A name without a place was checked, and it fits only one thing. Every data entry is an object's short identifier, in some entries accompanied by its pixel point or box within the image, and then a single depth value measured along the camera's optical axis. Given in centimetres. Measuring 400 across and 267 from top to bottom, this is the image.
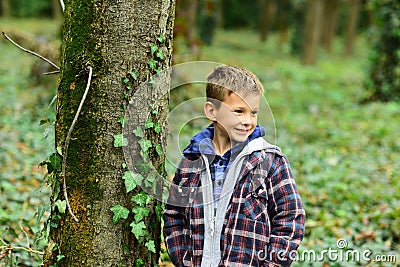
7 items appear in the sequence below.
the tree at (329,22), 2939
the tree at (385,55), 1339
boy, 252
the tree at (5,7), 3161
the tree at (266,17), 3209
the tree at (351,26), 2733
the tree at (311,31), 2055
